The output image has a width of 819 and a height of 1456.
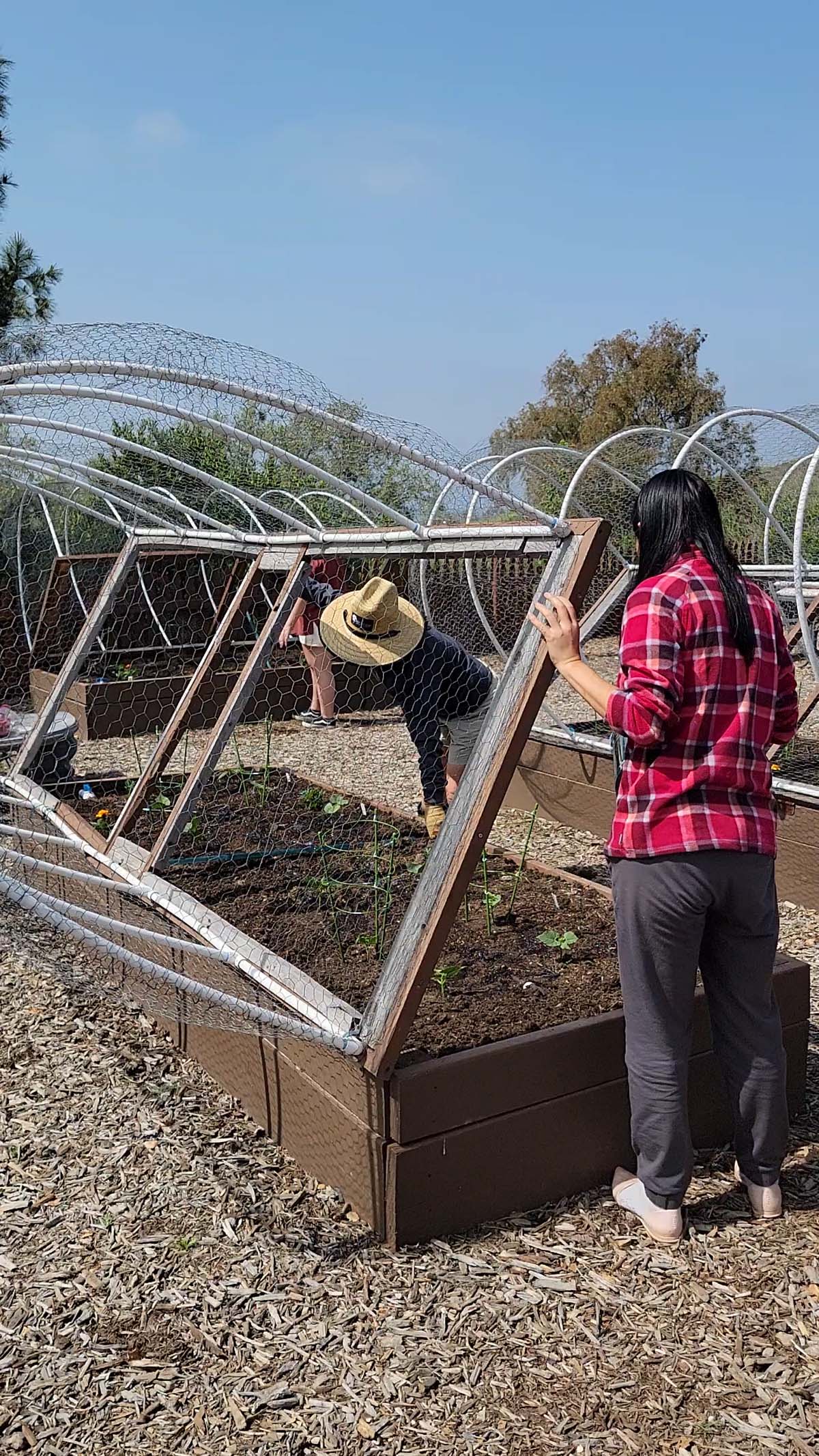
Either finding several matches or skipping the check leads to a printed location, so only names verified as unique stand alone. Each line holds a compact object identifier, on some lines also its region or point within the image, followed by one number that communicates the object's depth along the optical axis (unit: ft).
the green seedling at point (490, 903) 11.80
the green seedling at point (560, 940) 10.94
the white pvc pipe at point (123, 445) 12.10
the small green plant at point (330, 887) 11.72
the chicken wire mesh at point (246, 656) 8.87
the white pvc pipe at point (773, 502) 23.03
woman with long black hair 7.69
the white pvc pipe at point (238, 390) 8.21
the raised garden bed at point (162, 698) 28.25
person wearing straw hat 13.48
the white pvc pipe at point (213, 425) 8.70
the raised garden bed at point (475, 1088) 8.22
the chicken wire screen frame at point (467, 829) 7.97
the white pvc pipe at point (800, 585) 16.16
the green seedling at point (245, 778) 17.55
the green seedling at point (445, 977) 10.25
